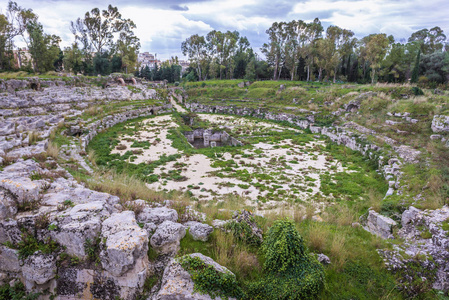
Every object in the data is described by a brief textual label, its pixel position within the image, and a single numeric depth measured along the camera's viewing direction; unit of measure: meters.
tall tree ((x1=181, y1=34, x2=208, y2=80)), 57.59
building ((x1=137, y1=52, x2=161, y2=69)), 190.52
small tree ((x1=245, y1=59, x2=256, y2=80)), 51.03
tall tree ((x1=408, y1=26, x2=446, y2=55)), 44.84
